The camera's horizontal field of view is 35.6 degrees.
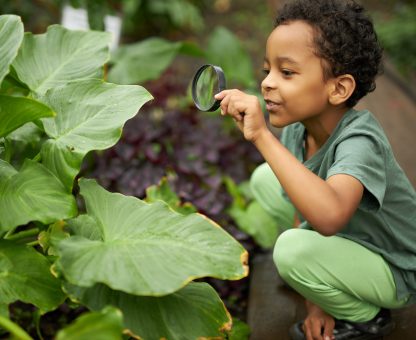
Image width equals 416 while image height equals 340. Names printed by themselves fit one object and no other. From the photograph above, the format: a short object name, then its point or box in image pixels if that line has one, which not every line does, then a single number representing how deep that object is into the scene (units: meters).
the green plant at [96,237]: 1.41
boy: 1.58
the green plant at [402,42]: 4.48
